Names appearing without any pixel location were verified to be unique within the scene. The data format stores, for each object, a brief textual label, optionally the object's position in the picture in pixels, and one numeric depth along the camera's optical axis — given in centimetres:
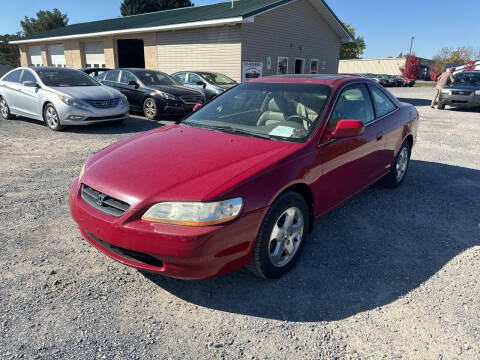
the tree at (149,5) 4425
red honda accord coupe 227
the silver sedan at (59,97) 794
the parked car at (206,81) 1264
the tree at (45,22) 5191
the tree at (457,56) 6975
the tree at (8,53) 5268
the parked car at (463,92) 1424
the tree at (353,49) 6544
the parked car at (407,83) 4278
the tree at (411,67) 5480
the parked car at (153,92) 1004
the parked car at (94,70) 1343
